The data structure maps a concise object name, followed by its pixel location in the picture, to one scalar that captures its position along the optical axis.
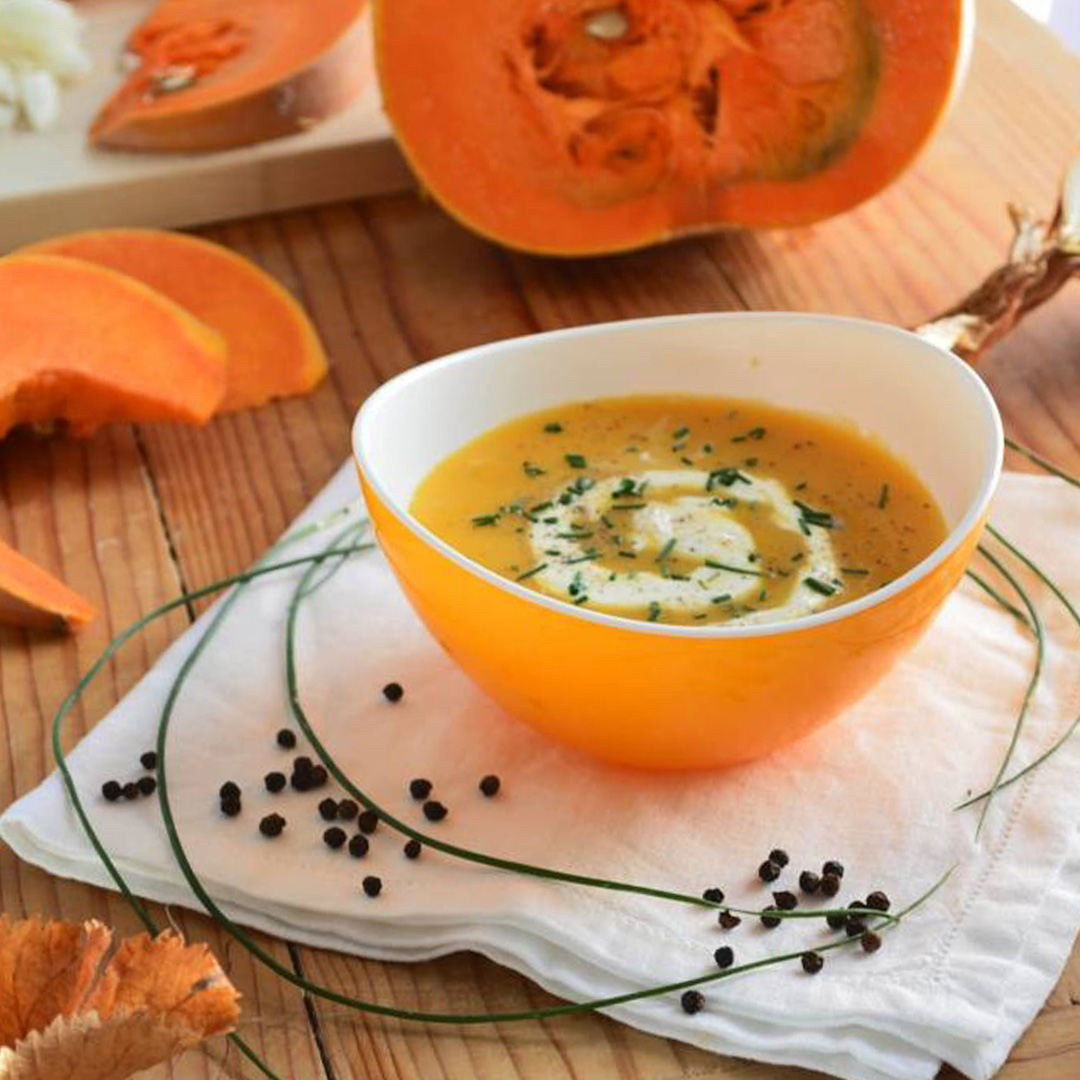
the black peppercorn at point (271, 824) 0.79
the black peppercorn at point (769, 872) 0.77
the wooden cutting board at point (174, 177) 1.05
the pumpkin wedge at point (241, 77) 1.07
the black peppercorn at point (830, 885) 0.76
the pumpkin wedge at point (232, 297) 0.98
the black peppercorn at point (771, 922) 0.76
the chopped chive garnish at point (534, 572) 0.79
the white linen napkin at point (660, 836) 0.74
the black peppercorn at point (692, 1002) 0.74
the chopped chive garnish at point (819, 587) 0.78
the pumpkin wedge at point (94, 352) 0.93
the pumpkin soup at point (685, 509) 0.78
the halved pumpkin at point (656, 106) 0.98
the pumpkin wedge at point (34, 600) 0.86
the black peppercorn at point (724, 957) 0.75
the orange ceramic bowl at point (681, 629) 0.75
